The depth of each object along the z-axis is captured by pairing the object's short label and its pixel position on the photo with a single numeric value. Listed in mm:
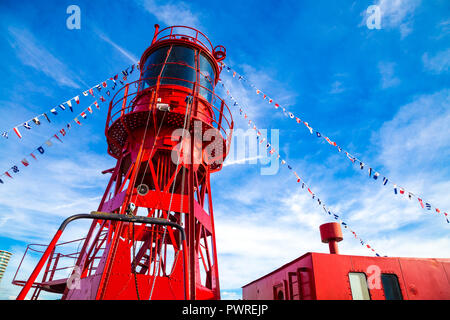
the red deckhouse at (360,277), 6918
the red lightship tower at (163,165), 6383
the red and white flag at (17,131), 8992
